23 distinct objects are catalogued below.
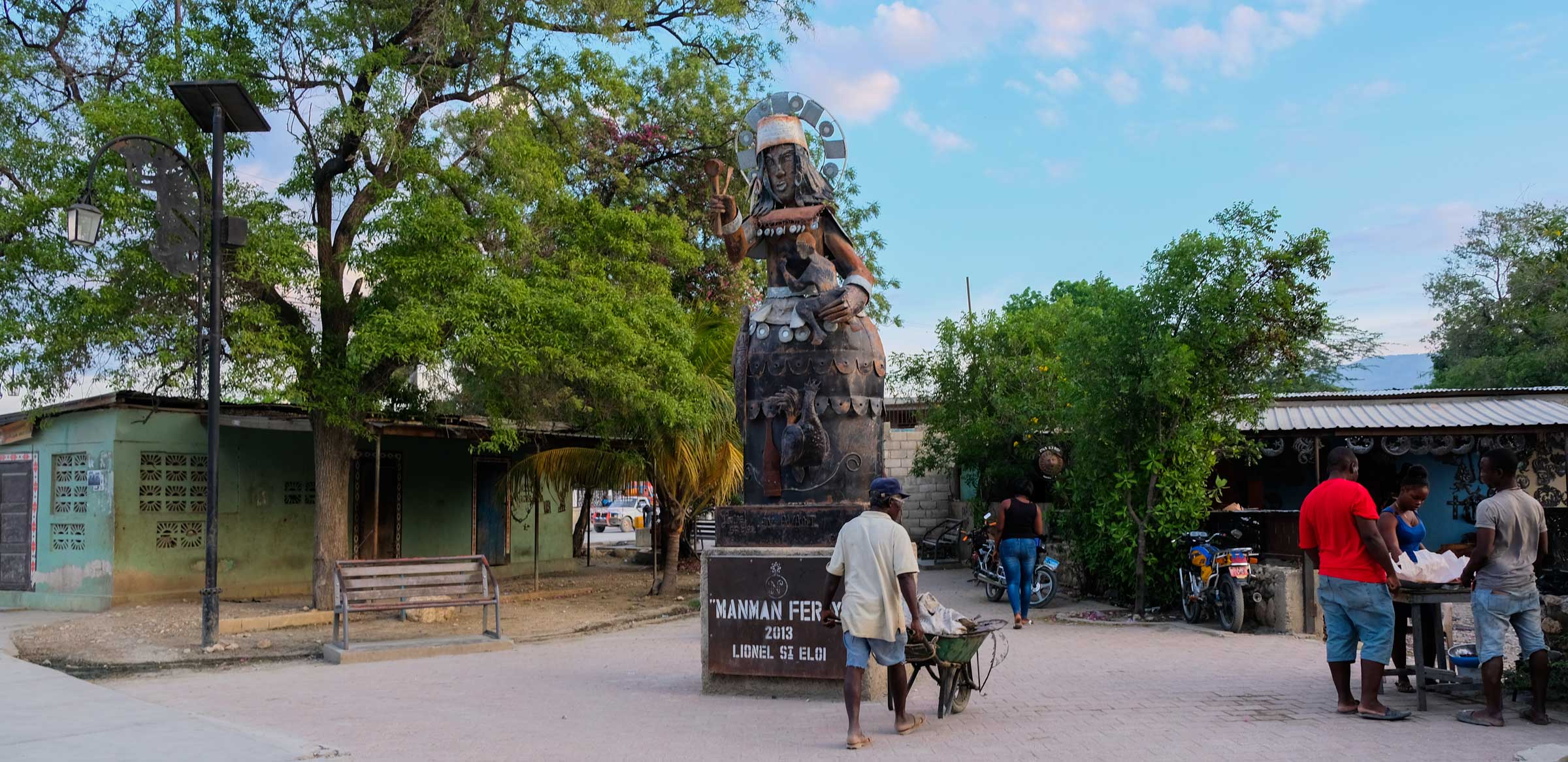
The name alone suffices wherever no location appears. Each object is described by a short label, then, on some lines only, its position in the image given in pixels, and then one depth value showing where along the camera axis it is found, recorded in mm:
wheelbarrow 6672
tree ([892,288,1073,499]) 19375
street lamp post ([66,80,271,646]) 10602
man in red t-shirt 6715
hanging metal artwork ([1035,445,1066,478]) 17000
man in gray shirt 6523
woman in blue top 7250
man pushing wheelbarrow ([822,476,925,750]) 6207
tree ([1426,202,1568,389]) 26125
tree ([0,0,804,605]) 11719
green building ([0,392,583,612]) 14227
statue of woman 8273
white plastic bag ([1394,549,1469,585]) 7055
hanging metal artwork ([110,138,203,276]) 11344
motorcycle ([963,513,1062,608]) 14492
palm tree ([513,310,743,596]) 15922
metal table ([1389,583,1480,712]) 7031
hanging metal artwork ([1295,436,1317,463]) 16509
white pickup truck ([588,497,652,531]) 39719
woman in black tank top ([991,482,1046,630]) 12133
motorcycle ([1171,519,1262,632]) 11586
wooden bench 10648
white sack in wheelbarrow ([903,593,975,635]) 6676
